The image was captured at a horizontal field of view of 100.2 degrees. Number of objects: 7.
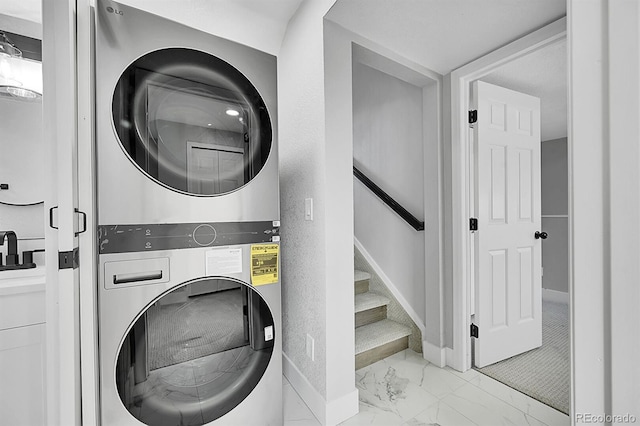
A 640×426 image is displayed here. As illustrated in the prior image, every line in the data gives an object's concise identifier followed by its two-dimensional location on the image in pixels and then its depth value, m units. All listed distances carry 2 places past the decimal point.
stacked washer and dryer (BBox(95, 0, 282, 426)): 0.95
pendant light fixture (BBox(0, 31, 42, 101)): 1.15
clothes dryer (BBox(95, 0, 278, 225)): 0.95
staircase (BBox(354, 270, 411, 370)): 1.97
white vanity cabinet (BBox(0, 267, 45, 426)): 0.97
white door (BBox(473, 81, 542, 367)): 1.94
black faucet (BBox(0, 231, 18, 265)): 1.14
